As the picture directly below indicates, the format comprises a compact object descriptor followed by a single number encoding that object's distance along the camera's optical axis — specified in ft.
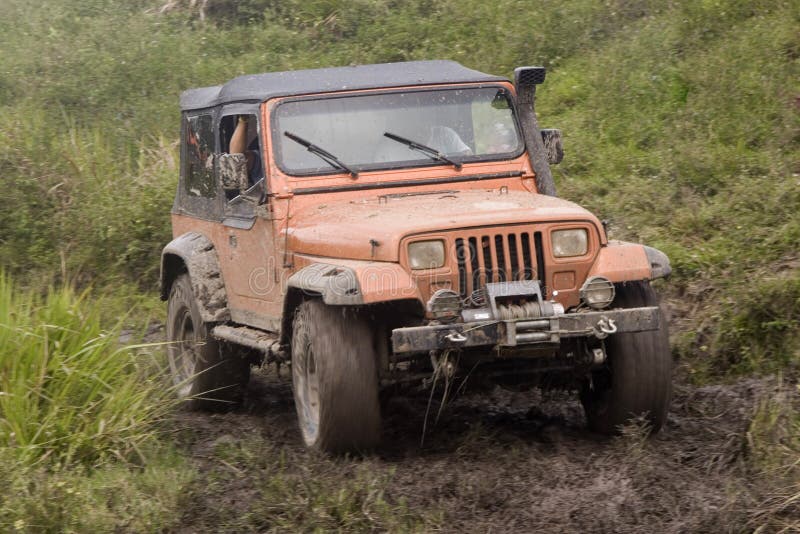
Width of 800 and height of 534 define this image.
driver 41.45
